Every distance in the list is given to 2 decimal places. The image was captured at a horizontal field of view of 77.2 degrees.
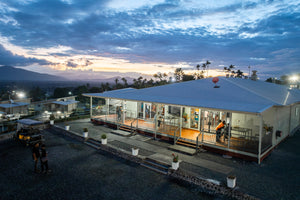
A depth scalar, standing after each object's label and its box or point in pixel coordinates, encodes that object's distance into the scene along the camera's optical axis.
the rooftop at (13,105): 32.26
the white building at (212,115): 10.90
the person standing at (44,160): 9.05
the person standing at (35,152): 9.21
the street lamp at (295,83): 32.48
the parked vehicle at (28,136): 13.19
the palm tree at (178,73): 74.46
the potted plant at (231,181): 7.32
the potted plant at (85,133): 14.16
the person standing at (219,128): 11.70
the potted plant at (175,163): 9.01
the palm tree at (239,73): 80.10
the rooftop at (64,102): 33.69
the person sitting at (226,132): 11.70
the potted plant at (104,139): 12.62
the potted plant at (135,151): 10.84
